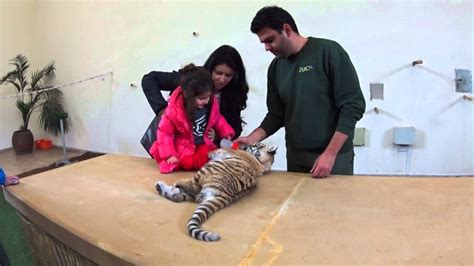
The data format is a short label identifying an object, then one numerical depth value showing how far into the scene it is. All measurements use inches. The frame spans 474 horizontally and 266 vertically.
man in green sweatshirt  66.9
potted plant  215.3
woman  77.9
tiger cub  51.4
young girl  71.1
